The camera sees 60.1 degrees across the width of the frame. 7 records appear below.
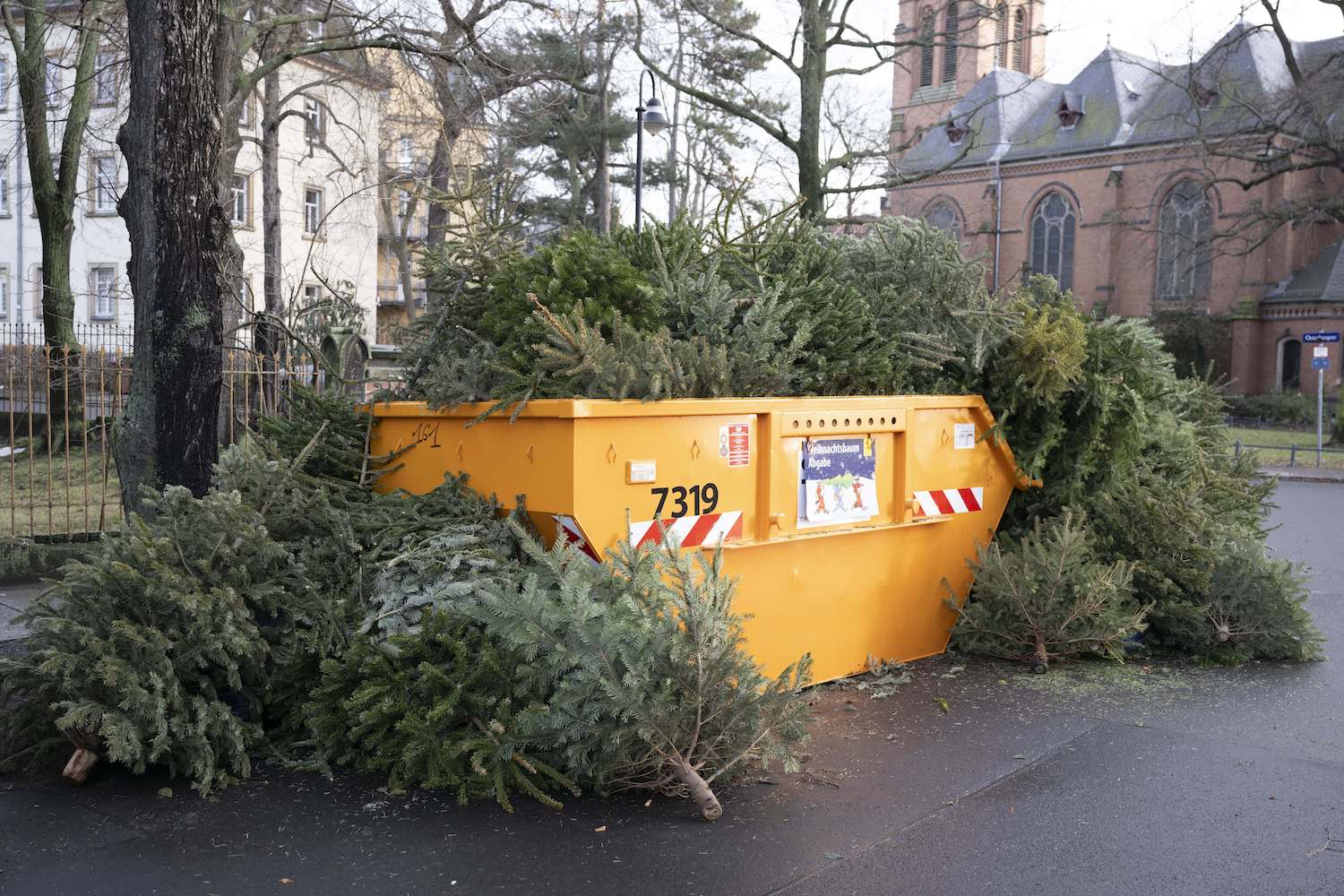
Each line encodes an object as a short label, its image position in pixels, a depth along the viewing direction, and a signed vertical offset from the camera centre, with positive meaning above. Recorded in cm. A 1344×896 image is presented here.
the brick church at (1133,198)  4659 +895
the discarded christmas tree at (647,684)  396 -101
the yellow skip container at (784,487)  479 -44
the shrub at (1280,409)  3900 -31
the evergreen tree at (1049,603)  604 -109
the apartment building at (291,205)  2141 +510
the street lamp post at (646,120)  1700 +417
